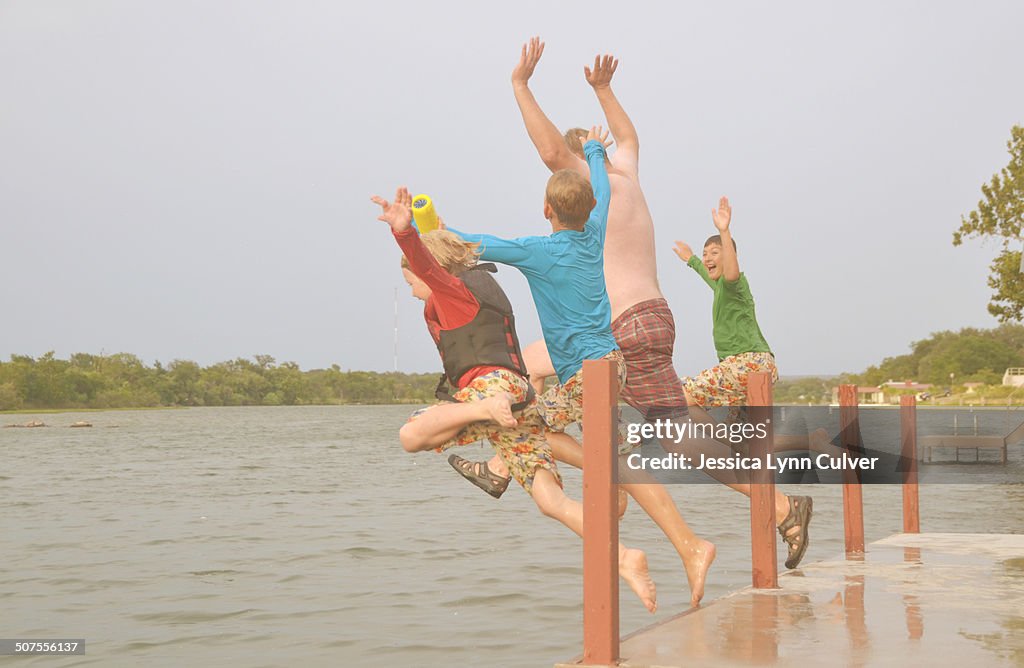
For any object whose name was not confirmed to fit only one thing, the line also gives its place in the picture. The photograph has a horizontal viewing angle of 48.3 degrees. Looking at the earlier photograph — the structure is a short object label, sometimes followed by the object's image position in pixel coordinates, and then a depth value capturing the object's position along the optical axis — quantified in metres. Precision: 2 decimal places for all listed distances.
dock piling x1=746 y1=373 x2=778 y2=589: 6.64
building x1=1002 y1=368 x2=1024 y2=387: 97.38
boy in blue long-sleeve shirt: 5.16
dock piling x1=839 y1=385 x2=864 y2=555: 8.71
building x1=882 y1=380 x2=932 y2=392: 123.76
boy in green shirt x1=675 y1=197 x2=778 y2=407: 7.20
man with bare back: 5.64
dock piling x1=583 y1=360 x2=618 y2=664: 4.65
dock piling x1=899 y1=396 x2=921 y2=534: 10.33
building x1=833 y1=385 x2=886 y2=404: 165.62
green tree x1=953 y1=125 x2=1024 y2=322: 32.31
